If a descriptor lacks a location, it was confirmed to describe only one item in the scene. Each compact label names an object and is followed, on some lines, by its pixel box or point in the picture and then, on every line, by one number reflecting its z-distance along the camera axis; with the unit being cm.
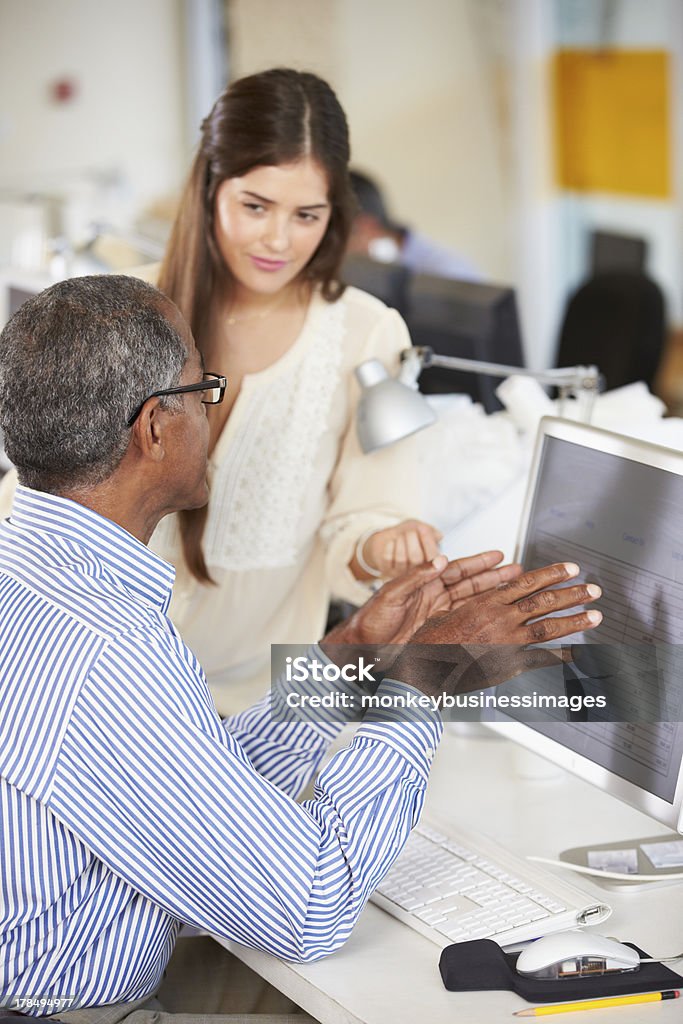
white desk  226
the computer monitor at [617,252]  788
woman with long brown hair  289
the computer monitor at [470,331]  356
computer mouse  227
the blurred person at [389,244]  615
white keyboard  238
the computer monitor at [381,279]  396
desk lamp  286
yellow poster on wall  756
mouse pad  226
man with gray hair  225
